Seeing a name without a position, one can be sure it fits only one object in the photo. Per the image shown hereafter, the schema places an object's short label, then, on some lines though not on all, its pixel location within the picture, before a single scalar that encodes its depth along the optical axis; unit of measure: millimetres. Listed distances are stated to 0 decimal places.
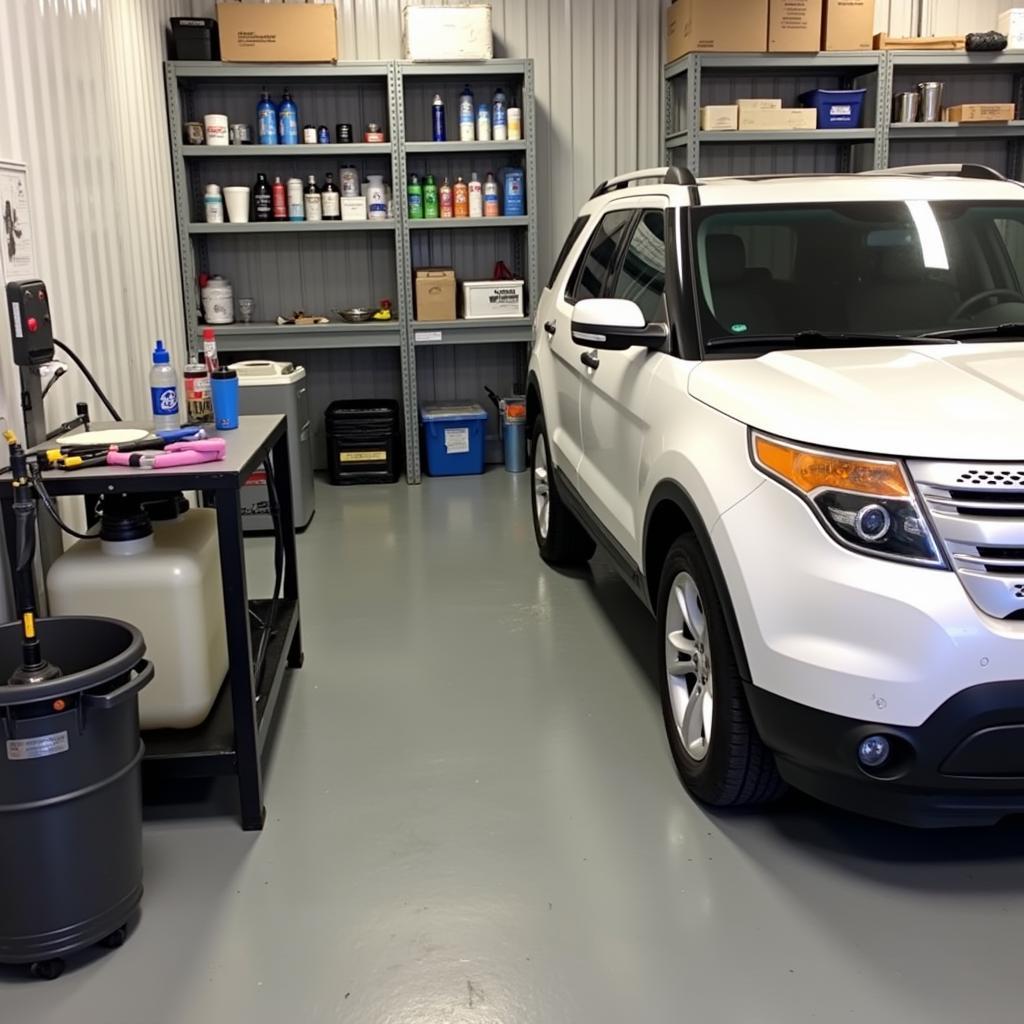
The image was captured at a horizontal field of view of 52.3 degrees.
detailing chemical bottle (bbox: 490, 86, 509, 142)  6691
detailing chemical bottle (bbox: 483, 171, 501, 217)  6742
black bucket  2033
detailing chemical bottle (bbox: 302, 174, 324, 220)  6665
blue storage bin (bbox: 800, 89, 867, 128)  6730
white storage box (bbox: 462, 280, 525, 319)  6812
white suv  2055
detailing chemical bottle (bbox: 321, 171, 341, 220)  6672
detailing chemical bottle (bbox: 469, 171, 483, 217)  6777
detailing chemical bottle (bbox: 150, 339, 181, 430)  3033
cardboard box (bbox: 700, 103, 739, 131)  6590
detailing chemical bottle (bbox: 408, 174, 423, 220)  6730
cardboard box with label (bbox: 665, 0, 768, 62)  6441
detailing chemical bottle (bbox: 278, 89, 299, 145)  6559
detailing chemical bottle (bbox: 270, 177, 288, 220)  6656
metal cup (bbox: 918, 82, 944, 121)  6785
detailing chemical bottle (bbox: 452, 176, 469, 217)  6759
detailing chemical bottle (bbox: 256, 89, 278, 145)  6496
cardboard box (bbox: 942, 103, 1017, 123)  6750
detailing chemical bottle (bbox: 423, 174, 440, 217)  6738
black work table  2475
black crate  6793
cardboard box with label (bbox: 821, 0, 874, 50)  6566
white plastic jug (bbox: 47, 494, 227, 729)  2688
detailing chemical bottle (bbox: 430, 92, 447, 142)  6688
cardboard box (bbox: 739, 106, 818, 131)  6613
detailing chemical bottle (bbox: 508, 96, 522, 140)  6629
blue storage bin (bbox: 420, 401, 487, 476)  6891
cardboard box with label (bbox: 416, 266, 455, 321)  6766
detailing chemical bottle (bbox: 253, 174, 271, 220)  6625
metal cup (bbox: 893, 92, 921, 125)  6824
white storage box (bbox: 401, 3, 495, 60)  6336
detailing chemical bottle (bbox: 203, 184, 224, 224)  6492
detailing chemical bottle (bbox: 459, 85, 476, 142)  6672
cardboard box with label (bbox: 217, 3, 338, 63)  6246
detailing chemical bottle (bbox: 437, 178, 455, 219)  6773
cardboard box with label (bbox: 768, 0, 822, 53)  6496
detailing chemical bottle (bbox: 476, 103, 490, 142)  6691
